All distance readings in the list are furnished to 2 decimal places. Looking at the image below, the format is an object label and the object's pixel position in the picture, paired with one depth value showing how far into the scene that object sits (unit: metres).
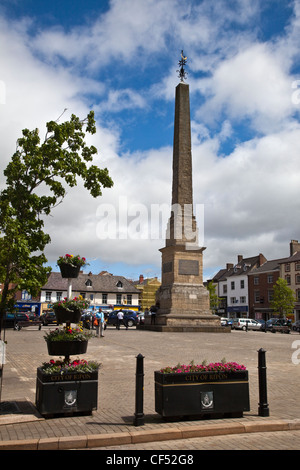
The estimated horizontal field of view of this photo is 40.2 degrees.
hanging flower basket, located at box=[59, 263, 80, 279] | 8.00
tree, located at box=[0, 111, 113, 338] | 7.38
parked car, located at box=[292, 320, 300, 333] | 44.41
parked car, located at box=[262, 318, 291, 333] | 41.09
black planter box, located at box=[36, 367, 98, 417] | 6.74
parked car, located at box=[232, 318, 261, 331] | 43.02
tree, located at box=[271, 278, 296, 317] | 58.34
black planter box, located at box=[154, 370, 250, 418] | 6.71
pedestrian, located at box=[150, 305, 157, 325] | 28.92
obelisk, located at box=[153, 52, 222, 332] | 27.08
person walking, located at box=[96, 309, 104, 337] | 21.62
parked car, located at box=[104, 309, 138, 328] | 37.56
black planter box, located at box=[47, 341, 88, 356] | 7.30
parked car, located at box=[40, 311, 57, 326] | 37.97
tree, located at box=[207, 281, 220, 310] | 71.31
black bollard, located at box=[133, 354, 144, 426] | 6.53
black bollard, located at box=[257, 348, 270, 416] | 7.21
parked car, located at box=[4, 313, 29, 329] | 31.93
